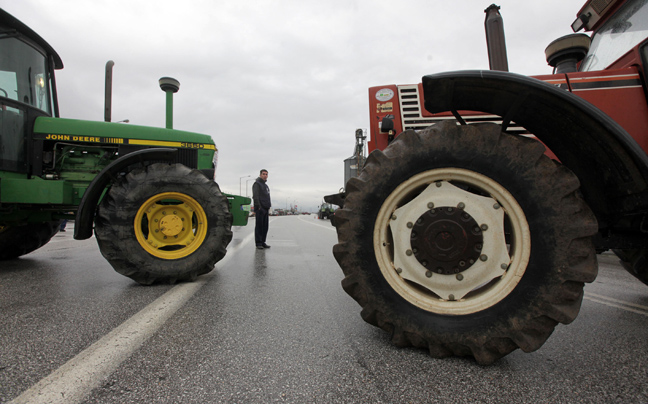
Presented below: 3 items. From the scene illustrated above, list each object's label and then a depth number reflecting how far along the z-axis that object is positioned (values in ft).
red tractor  5.33
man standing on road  24.45
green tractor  11.42
